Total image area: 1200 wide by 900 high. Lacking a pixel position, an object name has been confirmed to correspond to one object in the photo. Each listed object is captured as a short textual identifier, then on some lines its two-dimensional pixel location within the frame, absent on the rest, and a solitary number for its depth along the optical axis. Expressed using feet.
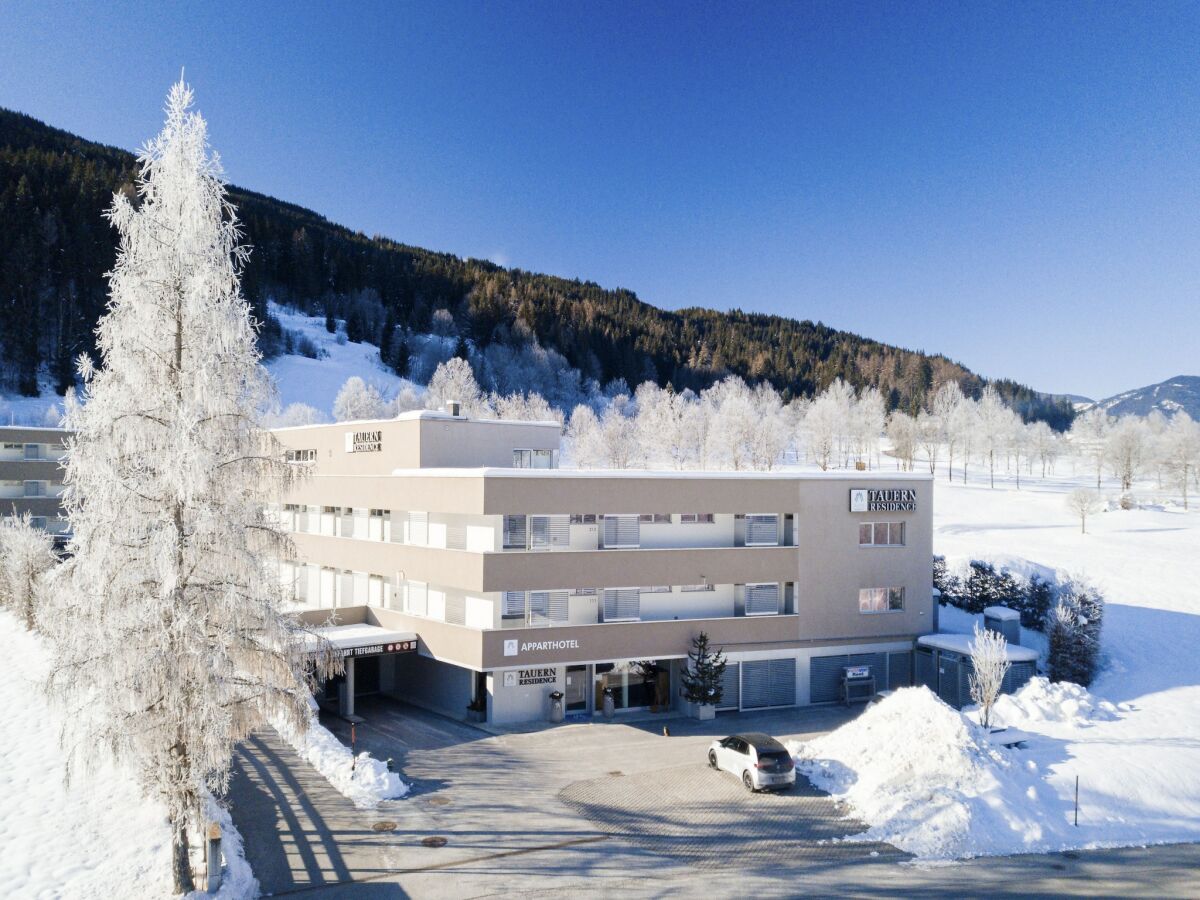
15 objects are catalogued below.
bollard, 53.52
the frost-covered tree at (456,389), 363.35
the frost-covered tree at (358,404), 347.36
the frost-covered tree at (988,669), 91.76
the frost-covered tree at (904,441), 396.78
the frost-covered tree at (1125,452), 336.08
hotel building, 103.19
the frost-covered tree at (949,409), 443.32
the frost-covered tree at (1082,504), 239.09
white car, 78.69
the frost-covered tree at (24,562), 154.92
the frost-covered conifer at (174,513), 48.52
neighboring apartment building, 224.33
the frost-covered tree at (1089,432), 474.49
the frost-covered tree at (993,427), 401.29
